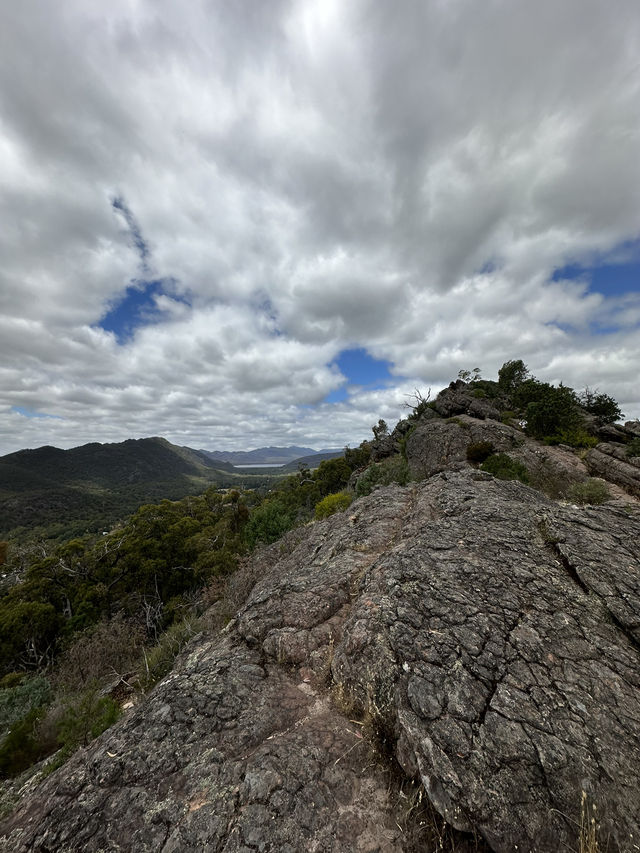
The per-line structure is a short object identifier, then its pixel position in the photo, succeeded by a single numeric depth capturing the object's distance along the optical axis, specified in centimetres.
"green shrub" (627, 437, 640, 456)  2069
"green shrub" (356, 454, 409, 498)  2425
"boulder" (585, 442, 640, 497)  1872
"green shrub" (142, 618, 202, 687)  936
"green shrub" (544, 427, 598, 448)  2445
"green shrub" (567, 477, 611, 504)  1526
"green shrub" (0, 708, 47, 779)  830
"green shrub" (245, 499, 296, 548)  3198
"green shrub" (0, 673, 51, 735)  1236
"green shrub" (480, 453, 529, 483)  1850
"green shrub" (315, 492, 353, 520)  2245
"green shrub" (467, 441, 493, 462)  2417
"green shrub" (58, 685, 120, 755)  729
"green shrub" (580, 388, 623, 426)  3422
